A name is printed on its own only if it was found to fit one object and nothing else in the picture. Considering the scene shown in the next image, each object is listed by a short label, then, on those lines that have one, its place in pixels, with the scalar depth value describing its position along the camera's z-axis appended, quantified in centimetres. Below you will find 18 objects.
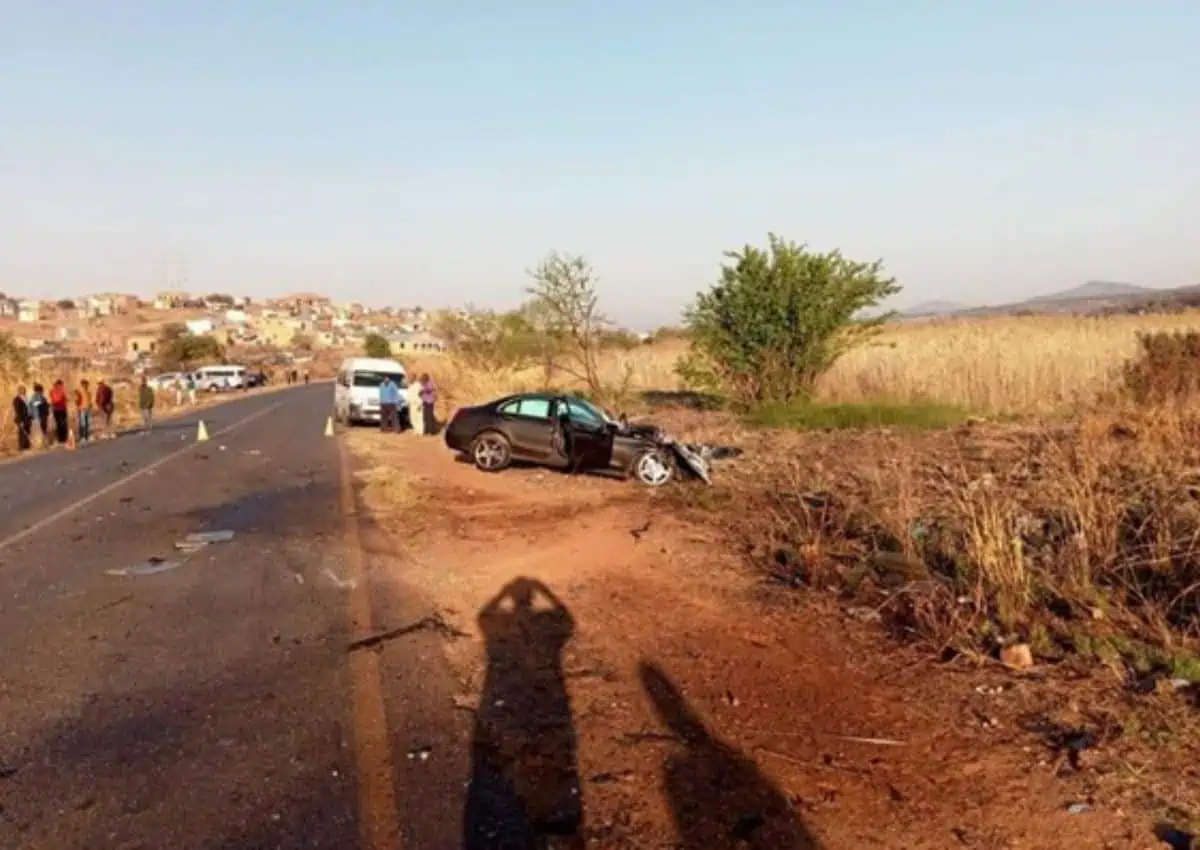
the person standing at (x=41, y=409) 2628
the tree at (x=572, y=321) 2912
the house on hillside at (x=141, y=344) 11325
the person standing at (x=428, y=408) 2808
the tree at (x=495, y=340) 4169
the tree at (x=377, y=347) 9449
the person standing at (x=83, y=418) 2762
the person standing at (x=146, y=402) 3328
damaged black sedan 1630
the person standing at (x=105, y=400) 3092
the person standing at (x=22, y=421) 2558
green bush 2327
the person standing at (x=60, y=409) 2592
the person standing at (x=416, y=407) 2757
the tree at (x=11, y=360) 3086
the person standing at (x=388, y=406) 2812
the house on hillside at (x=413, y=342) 11403
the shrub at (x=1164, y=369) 1836
